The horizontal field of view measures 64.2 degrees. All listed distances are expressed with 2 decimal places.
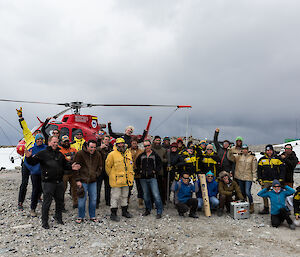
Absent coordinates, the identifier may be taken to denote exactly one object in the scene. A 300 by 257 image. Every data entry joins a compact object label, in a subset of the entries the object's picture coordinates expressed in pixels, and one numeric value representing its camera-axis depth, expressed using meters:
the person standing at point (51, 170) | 5.66
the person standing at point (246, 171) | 7.50
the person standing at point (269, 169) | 7.14
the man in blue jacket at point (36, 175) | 6.18
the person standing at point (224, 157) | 8.05
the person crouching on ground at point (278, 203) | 6.32
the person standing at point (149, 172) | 6.90
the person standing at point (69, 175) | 7.39
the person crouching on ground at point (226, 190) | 7.21
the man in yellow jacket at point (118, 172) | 6.41
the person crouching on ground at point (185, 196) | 6.93
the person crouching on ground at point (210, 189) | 7.27
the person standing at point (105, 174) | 7.45
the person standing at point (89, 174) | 6.14
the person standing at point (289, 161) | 7.62
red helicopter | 11.49
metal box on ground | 6.89
